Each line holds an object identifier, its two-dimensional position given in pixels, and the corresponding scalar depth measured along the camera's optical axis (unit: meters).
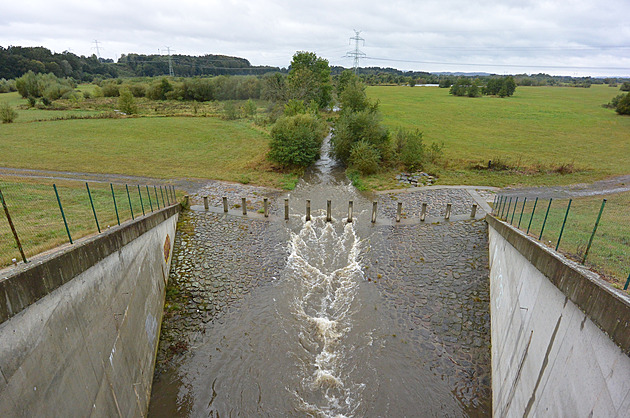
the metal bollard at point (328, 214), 20.63
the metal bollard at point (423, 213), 19.57
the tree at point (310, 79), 54.03
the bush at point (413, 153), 31.05
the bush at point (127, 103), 59.00
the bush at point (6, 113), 45.22
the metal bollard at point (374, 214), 20.10
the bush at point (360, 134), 32.56
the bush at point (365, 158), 30.47
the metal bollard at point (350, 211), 20.44
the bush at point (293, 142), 31.42
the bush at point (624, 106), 57.34
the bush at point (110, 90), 81.06
